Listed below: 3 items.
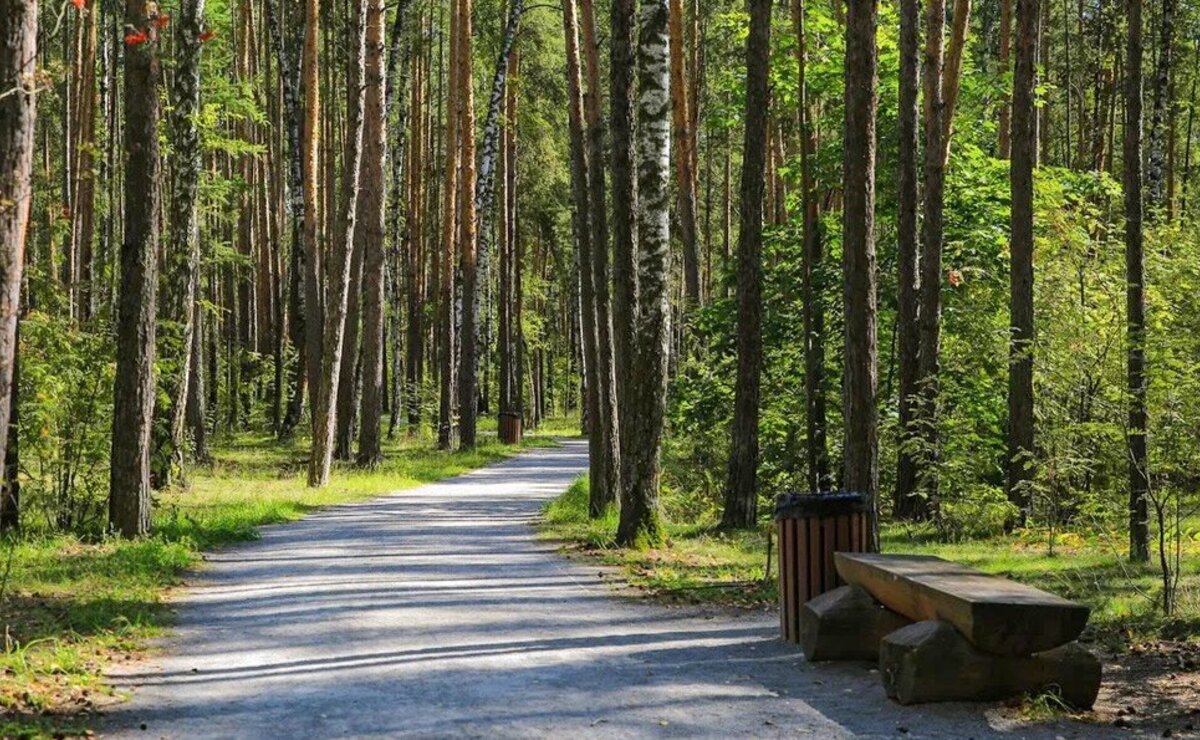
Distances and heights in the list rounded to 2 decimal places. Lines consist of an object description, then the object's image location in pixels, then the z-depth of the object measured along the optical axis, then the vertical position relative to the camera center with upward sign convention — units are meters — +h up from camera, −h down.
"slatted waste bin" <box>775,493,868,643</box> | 9.07 -1.02
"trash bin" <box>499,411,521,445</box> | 39.16 -1.00
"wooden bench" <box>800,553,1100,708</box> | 6.79 -1.32
